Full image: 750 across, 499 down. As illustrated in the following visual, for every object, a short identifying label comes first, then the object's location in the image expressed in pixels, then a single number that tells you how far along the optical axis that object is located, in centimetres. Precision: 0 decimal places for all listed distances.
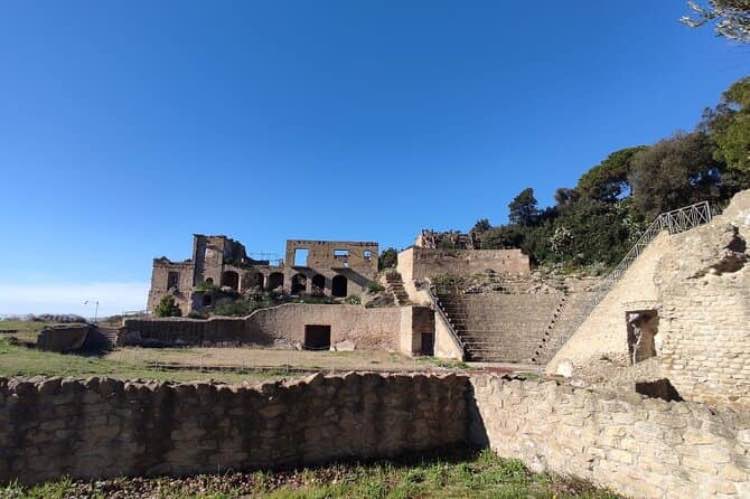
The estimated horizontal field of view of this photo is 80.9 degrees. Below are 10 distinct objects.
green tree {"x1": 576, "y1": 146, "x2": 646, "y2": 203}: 4212
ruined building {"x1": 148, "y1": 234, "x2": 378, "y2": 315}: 4053
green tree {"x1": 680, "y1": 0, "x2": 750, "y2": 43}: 754
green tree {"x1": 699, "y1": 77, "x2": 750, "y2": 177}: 2069
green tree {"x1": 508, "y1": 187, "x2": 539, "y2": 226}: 4672
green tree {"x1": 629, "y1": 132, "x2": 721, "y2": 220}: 3002
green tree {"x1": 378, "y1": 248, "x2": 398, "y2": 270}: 4383
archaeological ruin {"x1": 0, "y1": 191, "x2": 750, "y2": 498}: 448
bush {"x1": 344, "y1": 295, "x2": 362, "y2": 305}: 3268
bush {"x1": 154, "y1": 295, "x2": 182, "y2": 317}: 3203
